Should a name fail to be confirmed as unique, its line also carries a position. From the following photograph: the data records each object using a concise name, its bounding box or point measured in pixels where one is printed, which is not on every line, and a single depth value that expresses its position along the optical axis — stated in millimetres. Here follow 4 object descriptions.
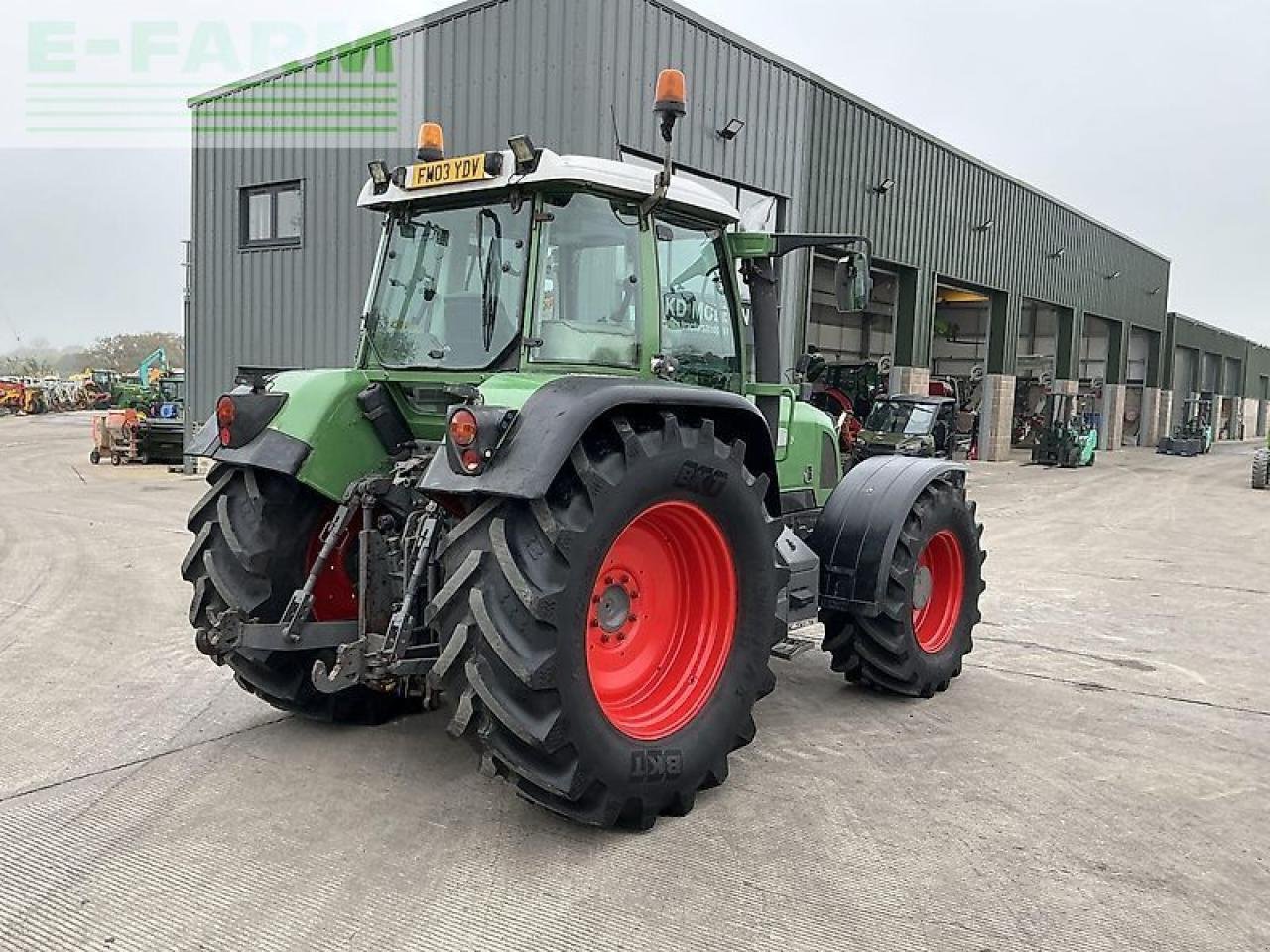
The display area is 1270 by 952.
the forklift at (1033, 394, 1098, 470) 26656
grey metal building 12305
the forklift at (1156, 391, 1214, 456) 35469
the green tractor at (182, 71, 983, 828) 3215
